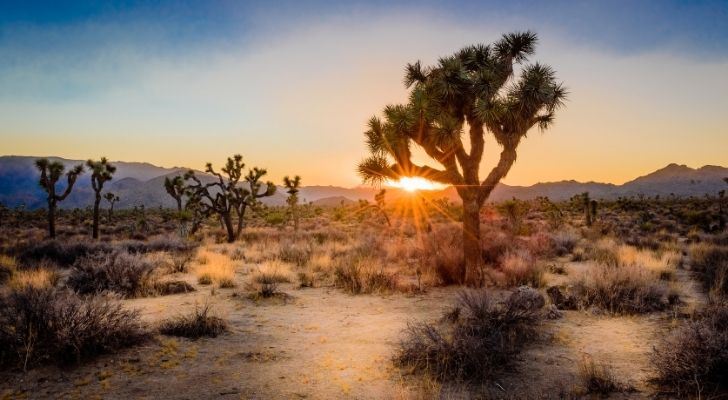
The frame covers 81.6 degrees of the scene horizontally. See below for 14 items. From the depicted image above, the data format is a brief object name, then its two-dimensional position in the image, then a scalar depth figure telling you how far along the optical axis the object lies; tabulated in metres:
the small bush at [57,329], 4.99
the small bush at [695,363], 4.28
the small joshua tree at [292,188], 36.00
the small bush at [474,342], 5.02
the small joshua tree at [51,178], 25.58
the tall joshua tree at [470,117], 9.72
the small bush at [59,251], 14.36
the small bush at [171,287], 9.78
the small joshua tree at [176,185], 36.97
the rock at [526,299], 6.78
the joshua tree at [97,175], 26.53
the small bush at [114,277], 9.33
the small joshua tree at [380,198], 33.52
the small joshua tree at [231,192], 25.55
